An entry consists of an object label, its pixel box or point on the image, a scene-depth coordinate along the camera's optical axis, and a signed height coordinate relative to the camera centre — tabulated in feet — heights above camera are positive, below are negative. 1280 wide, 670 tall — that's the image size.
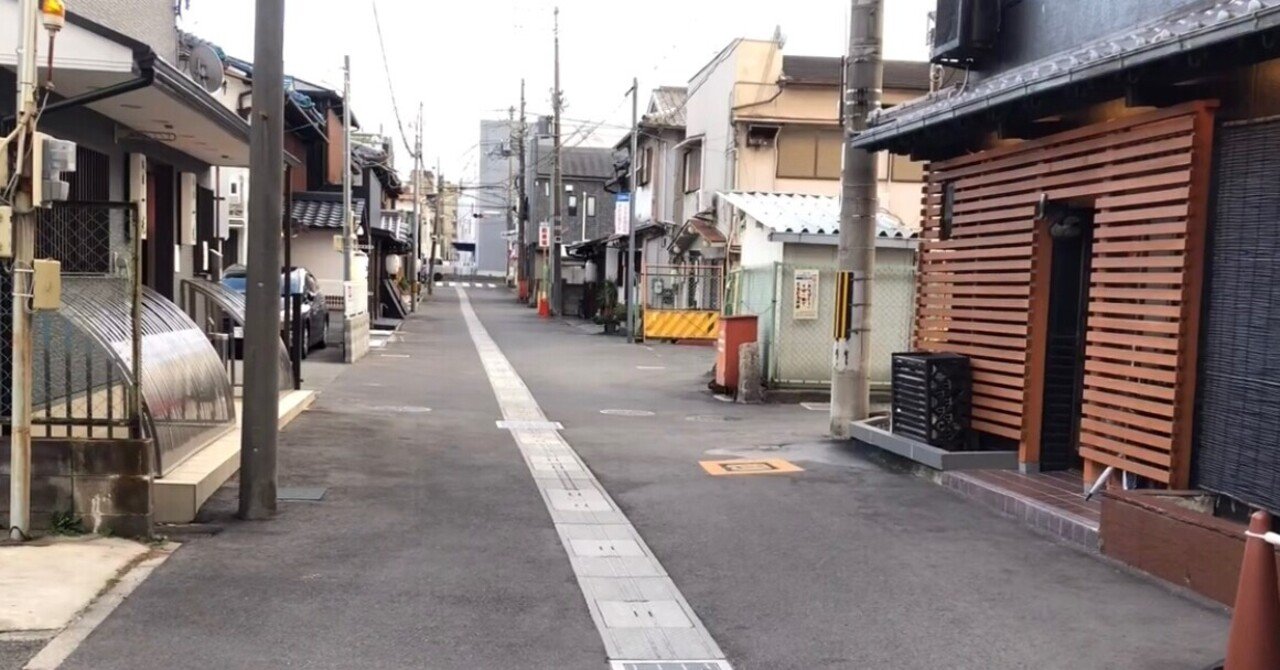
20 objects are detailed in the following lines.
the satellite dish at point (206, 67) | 49.49 +9.24
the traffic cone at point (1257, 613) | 14.07 -4.14
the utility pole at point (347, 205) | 84.69 +5.14
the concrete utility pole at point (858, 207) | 38.65 +2.93
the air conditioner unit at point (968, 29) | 32.09 +7.89
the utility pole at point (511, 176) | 199.72 +22.12
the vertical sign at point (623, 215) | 114.01 +6.93
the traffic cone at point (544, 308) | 148.01 -4.47
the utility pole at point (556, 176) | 133.59 +12.75
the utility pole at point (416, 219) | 151.33 +8.28
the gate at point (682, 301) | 96.89 -1.94
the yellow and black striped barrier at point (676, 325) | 96.84 -3.98
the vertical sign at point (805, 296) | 55.88 -0.58
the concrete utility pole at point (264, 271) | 24.34 -0.11
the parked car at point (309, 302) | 68.64 -2.33
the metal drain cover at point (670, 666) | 16.56 -5.99
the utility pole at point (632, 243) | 96.64 +3.48
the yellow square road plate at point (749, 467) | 33.97 -5.95
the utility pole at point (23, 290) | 20.75 -0.64
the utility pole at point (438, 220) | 215.63 +14.26
